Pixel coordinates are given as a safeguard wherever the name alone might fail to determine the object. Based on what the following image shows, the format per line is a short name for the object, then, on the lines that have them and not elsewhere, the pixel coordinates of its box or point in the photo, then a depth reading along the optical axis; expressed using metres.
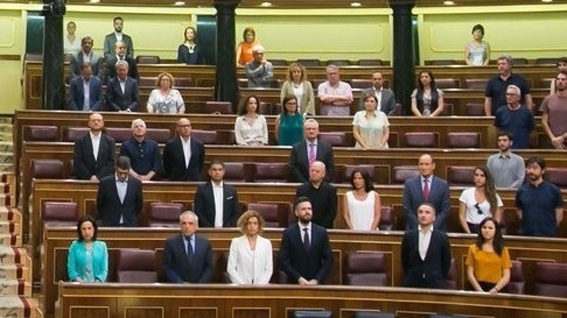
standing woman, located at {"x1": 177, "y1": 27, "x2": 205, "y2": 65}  17.14
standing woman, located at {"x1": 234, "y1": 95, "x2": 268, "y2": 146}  12.66
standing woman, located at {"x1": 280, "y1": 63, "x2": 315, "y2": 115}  13.20
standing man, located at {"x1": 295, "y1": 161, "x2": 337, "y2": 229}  10.69
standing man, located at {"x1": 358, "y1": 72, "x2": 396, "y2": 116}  13.63
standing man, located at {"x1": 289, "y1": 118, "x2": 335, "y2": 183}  11.57
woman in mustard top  9.65
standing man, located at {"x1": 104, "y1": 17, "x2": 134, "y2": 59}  15.82
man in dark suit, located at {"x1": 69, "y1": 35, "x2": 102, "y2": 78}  14.71
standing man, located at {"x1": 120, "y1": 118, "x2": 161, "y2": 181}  11.73
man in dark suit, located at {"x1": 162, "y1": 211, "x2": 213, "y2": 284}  9.93
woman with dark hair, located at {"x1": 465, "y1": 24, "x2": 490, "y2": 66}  16.83
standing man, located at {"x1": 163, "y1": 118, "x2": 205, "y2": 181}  11.84
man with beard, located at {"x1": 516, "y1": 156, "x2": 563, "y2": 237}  10.62
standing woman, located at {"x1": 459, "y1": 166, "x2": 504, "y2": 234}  10.55
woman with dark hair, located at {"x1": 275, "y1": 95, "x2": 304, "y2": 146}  12.45
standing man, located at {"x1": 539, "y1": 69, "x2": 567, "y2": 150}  12.48
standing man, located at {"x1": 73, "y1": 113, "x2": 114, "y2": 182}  11.75
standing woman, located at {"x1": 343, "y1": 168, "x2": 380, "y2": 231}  10.73
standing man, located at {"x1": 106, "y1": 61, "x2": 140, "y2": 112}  13.87
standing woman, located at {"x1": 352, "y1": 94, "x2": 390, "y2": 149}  12.58
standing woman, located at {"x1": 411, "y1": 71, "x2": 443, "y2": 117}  13.83
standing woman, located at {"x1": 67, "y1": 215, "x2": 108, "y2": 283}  9.87
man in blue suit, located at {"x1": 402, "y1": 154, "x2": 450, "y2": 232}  10.66
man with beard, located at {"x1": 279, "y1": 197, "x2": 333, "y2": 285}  10.02
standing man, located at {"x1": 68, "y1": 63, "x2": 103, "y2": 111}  13.86
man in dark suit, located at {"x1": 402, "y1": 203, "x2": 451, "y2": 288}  9.82
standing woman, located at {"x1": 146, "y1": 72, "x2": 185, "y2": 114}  13.67
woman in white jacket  9.89
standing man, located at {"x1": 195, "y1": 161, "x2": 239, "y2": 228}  10.80
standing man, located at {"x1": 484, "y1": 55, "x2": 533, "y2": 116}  13.30
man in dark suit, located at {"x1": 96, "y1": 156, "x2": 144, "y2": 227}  10.83
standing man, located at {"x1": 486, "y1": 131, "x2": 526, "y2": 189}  11.38
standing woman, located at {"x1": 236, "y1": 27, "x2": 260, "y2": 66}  16.28
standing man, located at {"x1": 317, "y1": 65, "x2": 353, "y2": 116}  13.88
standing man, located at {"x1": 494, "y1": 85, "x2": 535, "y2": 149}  12.36
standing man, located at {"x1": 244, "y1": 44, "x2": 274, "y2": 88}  15.21
